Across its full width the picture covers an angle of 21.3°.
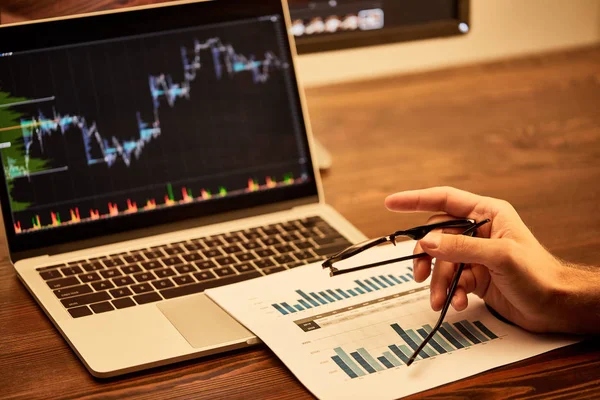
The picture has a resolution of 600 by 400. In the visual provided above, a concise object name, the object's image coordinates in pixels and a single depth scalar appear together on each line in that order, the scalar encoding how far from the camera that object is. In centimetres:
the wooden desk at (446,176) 130
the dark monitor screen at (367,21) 167
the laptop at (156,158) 146
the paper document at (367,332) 129
